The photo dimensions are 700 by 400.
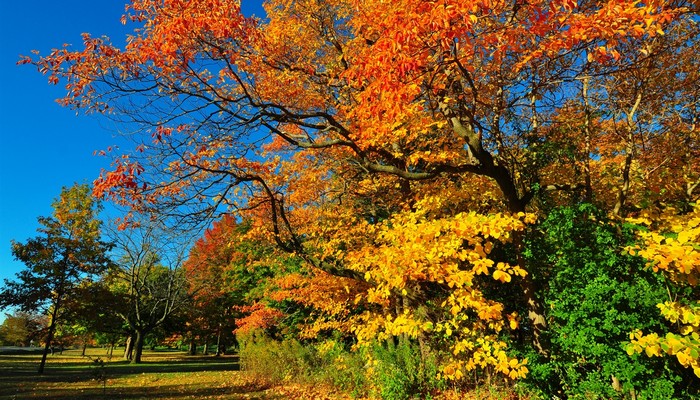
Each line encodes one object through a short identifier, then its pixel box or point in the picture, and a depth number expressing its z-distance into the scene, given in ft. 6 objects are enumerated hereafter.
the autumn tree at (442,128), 15.92
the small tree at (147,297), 86.98
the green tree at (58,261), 60.13
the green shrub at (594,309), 14.12
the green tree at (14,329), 168.04
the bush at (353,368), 24.00
